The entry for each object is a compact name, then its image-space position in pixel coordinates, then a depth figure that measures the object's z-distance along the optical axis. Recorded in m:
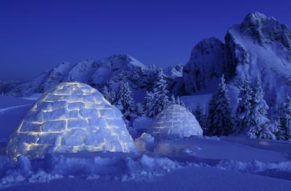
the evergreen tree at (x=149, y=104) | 36.12
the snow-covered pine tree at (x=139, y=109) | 42.04
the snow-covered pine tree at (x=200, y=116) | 33.78
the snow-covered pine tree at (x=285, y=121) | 27.78
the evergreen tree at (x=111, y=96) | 46.33
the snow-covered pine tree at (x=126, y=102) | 41.97
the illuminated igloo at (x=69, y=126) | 7.00
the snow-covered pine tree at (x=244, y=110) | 26.16
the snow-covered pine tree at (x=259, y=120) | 25.06
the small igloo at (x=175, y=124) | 12.80
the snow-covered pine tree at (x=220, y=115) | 30.41
